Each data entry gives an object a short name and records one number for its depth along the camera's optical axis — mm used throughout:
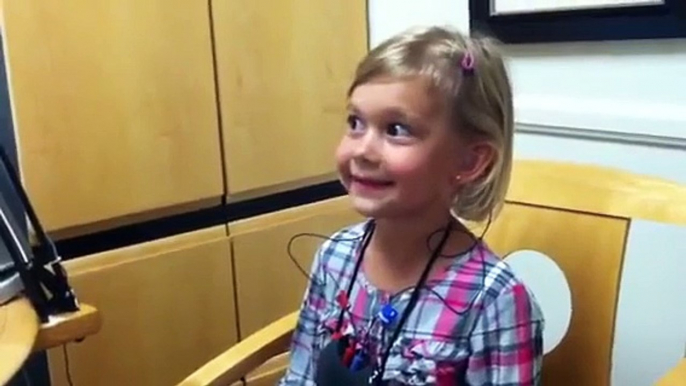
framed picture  1403
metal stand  1167
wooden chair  1253
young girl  1158
